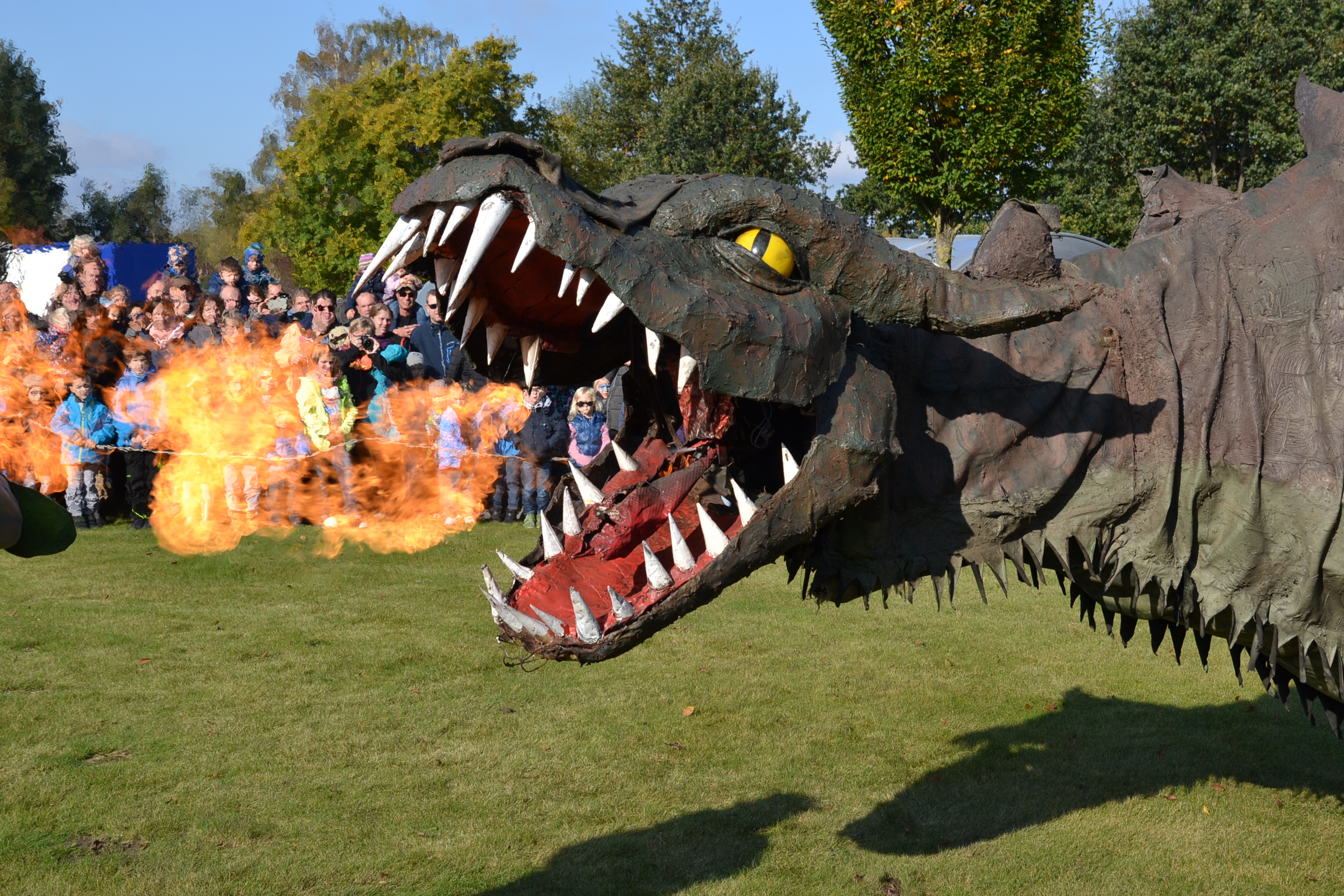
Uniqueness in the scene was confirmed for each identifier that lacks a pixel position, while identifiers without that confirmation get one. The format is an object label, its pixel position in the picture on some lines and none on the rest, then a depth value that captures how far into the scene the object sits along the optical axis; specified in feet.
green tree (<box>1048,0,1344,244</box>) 101.35
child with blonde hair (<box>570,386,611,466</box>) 41.68
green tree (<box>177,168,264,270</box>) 224.94
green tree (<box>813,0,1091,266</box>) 87.92
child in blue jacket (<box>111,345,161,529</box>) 39.45
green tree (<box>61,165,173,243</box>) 211.41
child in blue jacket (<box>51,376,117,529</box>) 40.47
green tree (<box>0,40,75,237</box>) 172.86
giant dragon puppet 10.19
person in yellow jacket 37.93
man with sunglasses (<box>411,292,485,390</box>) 41.16
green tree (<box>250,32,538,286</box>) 98.53
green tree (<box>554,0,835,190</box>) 136.46
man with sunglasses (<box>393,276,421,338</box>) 40.81
